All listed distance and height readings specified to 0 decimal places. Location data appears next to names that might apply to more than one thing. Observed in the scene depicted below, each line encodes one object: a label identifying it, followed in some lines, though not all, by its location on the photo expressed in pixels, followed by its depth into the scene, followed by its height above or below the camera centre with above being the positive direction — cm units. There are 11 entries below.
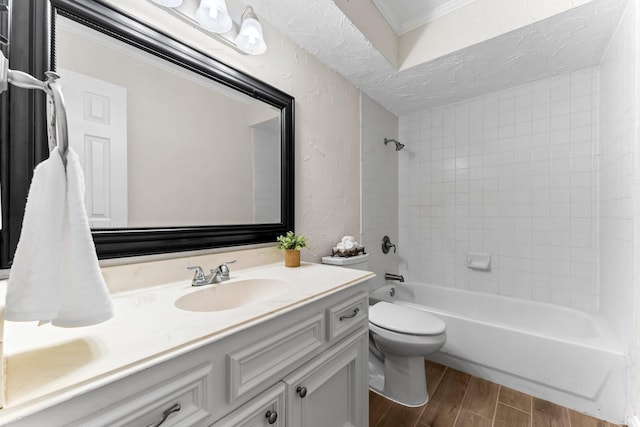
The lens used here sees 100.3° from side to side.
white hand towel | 45 -8
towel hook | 47 +21
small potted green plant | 134 -17
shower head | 253 +67
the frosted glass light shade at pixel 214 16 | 108 +82
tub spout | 236 -57
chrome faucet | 101 -24
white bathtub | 143 -86
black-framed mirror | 73 +25
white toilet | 149 -75
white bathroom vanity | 45 -32
